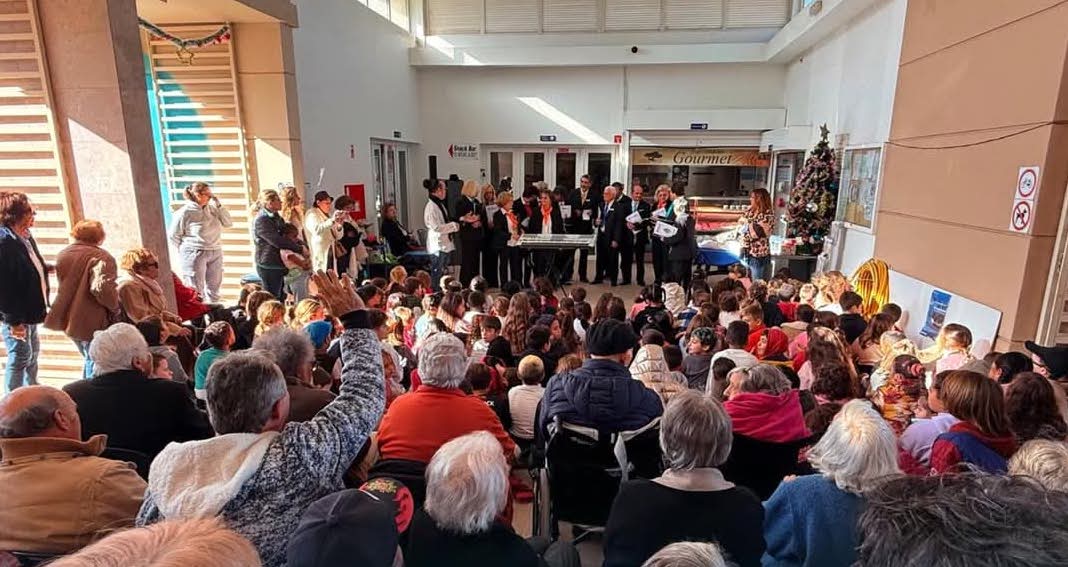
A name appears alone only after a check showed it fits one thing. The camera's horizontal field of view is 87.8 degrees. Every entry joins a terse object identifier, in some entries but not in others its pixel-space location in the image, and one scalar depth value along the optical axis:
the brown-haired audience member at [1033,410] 2.17
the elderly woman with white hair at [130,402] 2.19
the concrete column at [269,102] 6.66
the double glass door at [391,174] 10.23
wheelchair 2.36
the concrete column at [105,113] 4.30
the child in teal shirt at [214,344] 3.04
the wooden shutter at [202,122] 6.64
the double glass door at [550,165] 12.28
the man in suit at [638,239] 8.91
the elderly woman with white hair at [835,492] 1.66
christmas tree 7.97
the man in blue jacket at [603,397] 2.44
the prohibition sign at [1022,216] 4.14
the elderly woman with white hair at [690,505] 1.67
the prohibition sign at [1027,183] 4.09
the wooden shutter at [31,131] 4.32
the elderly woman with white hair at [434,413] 2.18
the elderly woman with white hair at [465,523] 1.48
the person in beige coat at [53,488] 1.48
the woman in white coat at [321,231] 6.37
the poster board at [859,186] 6.95
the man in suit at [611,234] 8.85
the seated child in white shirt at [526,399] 3.15
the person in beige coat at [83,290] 3.85
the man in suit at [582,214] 10.30
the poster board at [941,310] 4.46
